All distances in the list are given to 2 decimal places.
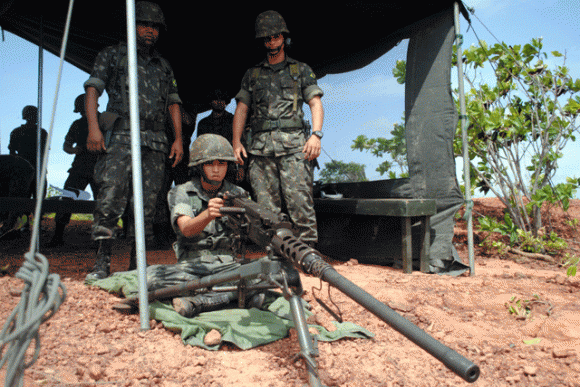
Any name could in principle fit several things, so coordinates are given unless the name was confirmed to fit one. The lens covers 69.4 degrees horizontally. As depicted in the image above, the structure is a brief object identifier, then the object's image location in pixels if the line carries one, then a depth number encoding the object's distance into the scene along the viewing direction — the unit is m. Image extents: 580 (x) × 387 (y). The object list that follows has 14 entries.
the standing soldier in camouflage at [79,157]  5.93
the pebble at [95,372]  1.98
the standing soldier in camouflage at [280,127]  4.01
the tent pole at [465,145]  4.64
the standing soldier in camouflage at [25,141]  6.51
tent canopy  5.12
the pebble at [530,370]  2.17
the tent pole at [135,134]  2.65
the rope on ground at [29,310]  0.84
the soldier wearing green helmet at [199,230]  2.93
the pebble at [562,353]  2.34
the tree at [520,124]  5.98
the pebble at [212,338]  2.42
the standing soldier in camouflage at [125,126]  3.58
